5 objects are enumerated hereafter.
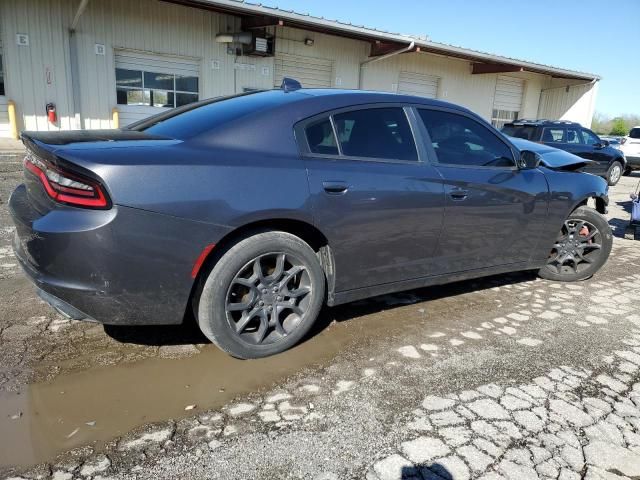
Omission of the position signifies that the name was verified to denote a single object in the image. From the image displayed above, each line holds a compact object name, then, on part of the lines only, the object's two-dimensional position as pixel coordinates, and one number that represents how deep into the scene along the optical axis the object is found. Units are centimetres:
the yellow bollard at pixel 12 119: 1084
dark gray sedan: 240
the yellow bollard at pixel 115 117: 1202
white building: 1095
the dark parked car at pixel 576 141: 1188
